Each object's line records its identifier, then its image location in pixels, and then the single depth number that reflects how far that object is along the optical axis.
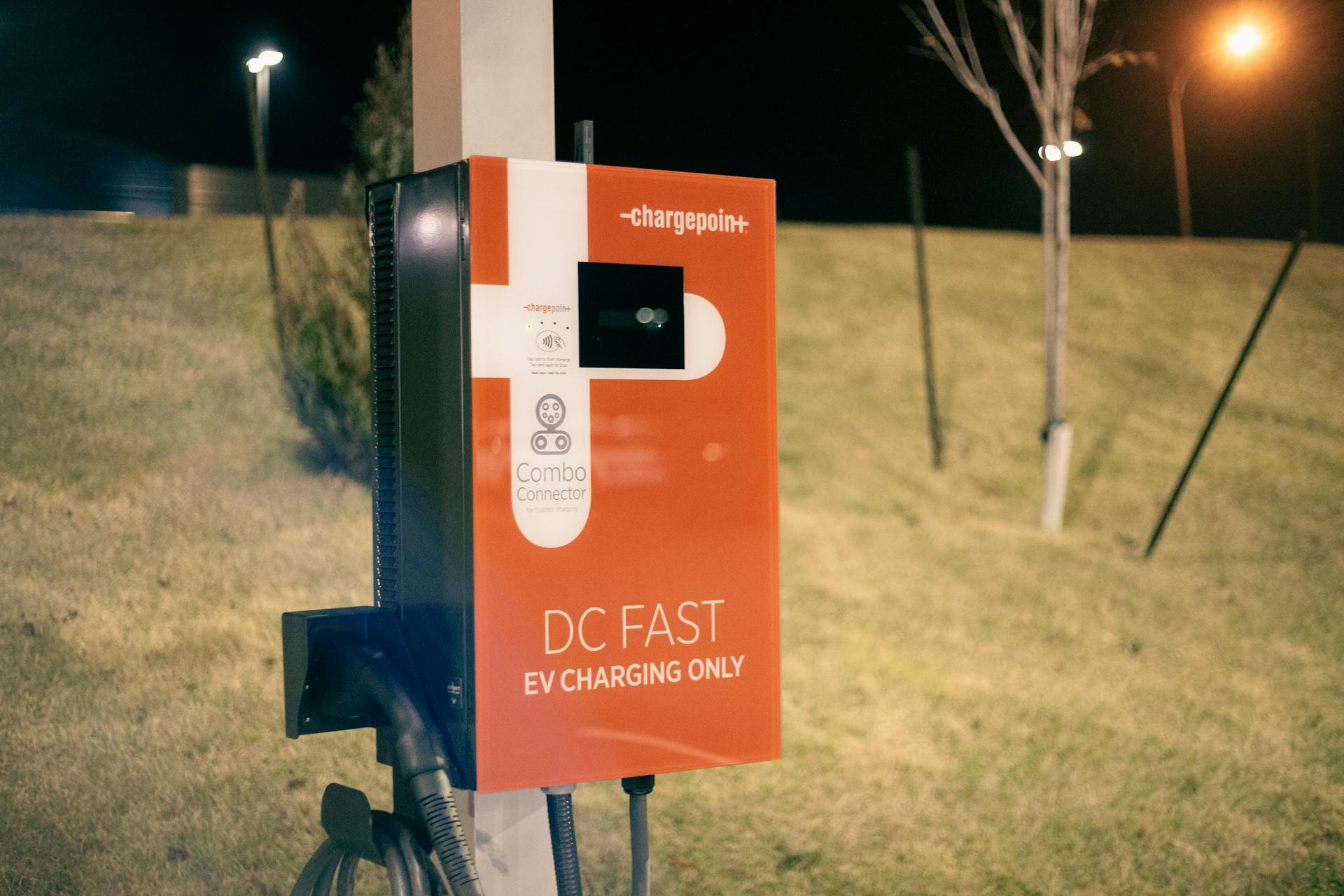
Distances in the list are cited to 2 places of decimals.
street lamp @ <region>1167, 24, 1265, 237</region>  7.02
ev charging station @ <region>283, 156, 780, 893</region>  2.22
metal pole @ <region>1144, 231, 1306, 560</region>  6.68
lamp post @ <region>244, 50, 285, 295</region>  5.35
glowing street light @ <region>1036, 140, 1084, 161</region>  7.12
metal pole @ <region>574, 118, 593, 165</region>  2.54
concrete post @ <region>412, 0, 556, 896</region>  2.57
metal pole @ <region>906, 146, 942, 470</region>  7.53
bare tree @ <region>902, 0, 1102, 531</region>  7.00
